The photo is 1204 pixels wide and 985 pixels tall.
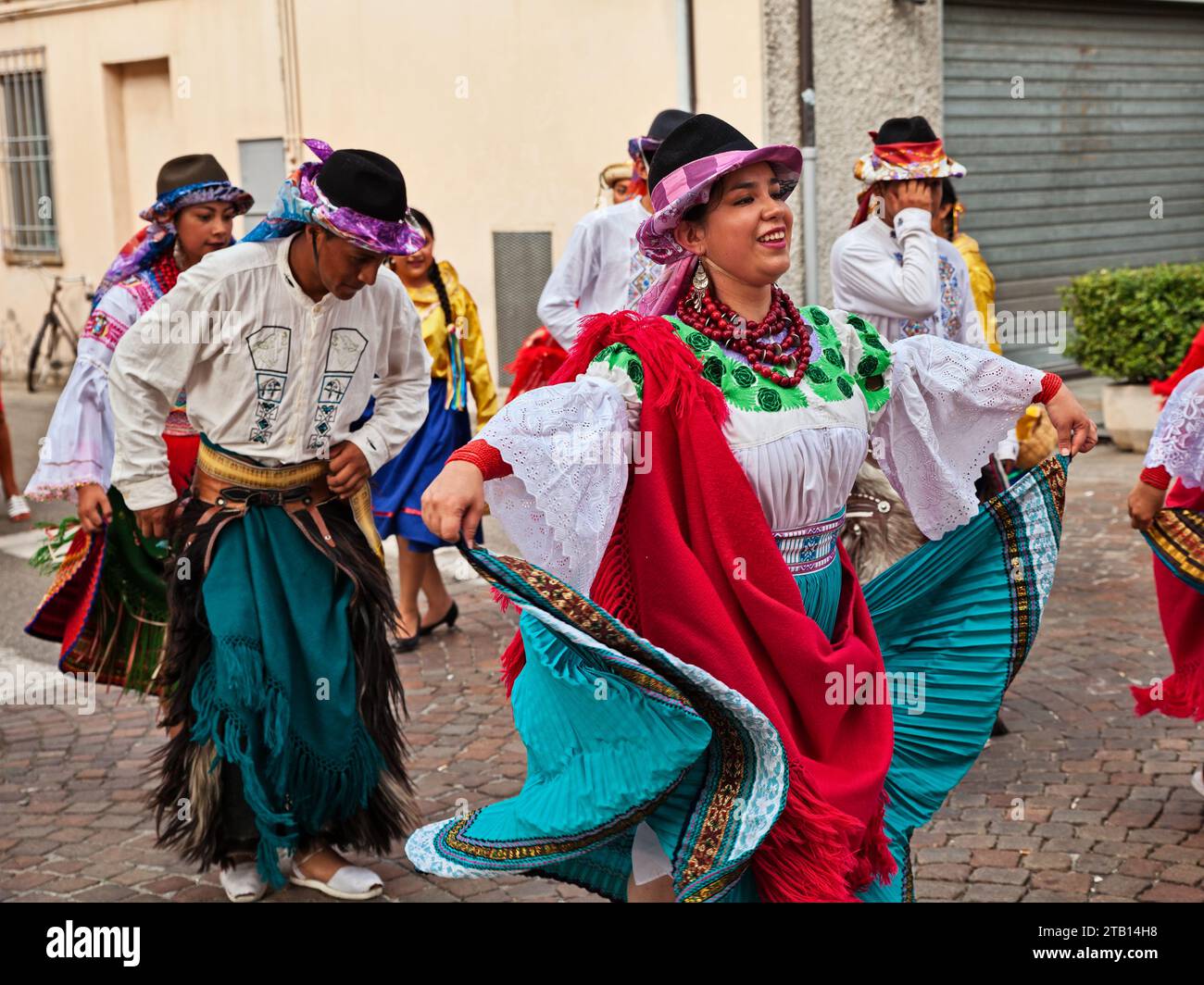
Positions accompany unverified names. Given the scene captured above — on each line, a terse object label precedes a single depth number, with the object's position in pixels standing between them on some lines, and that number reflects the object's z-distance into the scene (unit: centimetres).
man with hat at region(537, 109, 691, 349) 686
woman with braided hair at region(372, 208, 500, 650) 737
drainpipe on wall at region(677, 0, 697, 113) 1061
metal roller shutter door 1250
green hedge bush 1104
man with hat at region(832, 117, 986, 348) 548
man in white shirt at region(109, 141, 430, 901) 441
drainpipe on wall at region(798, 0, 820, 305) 1051
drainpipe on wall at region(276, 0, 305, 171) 1348
